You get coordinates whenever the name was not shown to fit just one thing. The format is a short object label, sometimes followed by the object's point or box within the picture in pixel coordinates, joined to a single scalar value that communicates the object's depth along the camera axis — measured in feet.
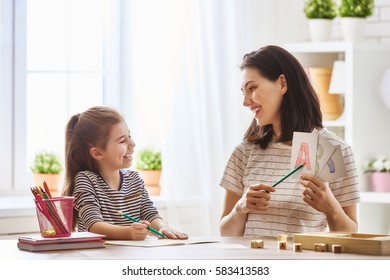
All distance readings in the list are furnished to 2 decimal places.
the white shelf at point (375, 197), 22.95
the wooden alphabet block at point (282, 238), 12.55
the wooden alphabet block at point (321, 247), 12.13
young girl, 14.39
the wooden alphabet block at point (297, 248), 12.14
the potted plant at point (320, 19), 25.17
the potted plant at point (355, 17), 24.71
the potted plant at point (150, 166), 24.14
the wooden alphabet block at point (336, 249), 11.95
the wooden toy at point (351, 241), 11.64
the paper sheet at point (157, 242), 12.69
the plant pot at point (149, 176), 24.14
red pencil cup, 12.17
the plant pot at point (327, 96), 25.01
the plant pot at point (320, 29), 25.17
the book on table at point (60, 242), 11.94
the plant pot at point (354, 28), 24.68
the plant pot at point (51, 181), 23.08
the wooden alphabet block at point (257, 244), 12.54
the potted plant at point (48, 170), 23.06
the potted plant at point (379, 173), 23.63
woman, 15.42
